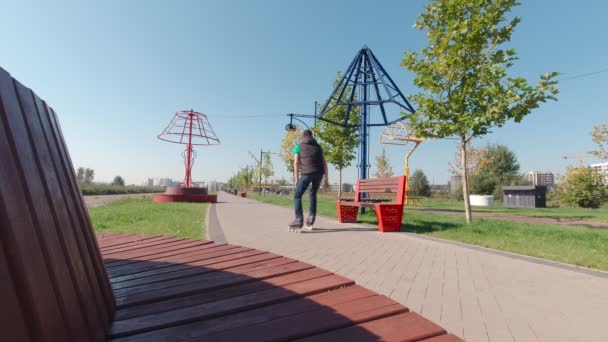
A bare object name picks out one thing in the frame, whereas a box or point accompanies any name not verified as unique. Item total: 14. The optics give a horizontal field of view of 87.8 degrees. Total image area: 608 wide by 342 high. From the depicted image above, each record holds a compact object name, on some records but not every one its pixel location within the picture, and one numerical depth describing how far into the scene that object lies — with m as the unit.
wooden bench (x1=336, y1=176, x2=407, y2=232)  6.16
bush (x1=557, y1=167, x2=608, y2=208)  20.22
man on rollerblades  5.99
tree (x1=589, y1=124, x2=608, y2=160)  20.42
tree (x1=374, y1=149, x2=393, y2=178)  39.84
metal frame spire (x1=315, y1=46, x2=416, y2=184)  10.44
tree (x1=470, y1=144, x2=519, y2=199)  35.12
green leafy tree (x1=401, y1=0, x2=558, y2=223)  7.12
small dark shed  20.28
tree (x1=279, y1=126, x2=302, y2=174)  31.25
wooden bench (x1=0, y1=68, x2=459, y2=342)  0.71
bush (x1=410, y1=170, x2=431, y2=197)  39.97
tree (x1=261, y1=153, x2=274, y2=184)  48.81
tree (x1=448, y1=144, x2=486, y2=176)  34.64
